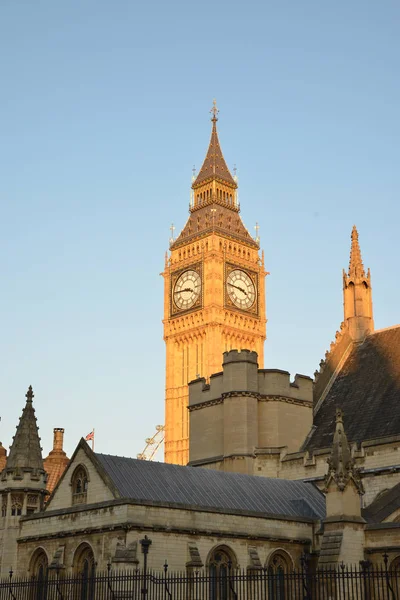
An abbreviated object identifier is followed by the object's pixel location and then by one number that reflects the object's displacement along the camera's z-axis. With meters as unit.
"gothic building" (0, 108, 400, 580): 34.72
